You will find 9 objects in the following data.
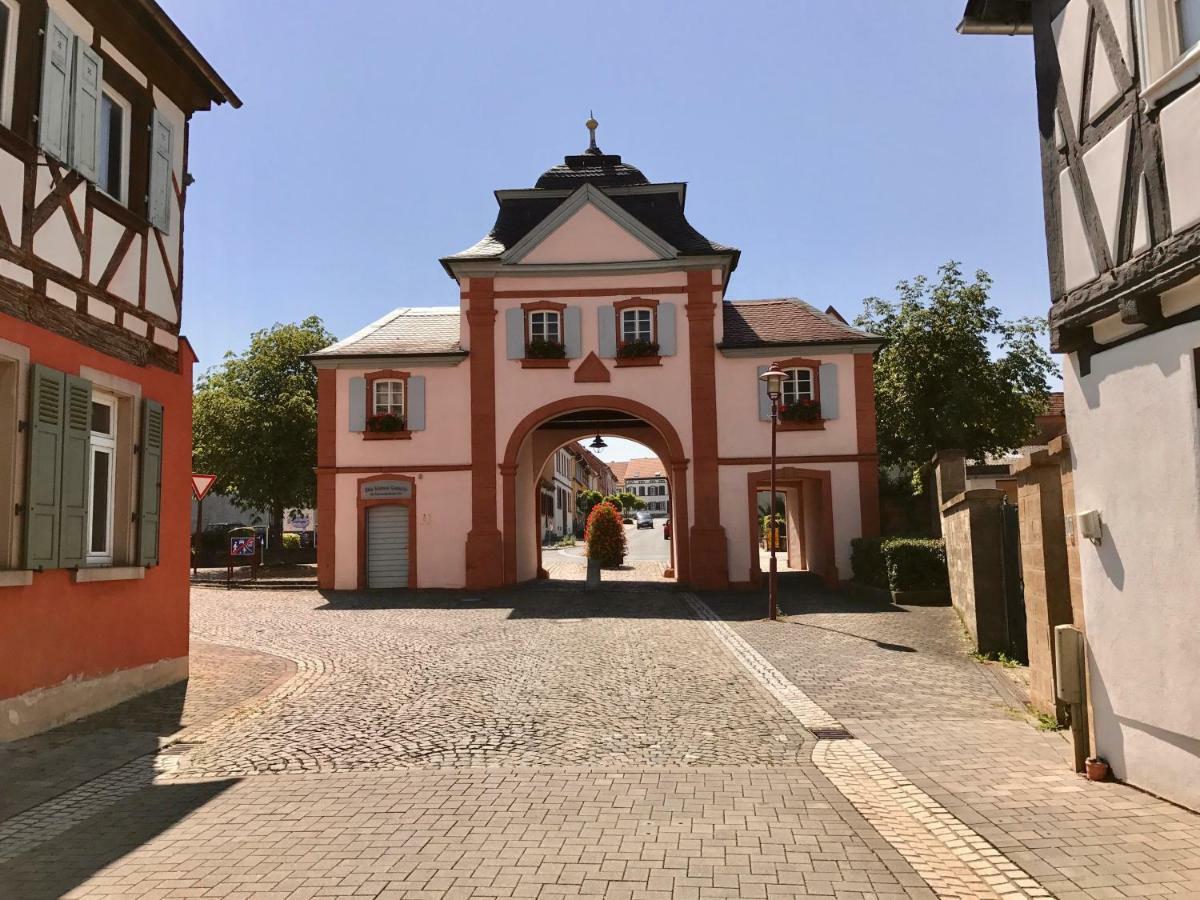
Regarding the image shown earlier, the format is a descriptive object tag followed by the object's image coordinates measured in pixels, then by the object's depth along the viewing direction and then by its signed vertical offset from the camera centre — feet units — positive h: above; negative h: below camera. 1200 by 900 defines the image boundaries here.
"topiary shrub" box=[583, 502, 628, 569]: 94.32 +1.03
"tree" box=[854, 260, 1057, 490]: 89.97 +14.69
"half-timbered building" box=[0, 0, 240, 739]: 26.45 +6.25
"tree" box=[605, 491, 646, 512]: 304.34 +14.25
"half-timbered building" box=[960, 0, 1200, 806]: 18.72 +3.99
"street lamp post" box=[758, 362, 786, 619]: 55.72 +6.74
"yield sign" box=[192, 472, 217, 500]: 62.90 +4.58
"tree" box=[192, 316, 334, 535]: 112.16 +13.49
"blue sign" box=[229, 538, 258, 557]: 84.93 +0.55
